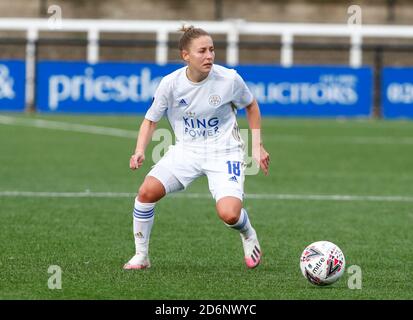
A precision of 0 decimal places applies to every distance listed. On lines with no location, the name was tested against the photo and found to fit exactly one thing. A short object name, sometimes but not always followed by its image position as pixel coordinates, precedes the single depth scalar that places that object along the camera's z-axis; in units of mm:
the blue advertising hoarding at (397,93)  27000
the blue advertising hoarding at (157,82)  26609
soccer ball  7766
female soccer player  8531
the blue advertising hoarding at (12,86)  26641
